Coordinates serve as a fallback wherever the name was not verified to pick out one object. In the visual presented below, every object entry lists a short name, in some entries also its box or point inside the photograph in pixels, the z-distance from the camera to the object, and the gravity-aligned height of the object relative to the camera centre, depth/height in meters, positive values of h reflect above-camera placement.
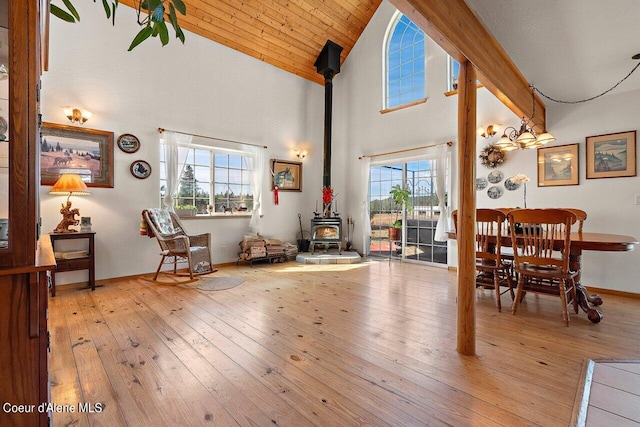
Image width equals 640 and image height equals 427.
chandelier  3.08 +0.77
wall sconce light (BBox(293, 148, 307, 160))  6.27 +1.22
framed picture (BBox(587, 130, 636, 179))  3.49 +0.67
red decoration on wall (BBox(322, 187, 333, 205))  5.98 +0.31
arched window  5.49 +2.82
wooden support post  2.16 +0.06
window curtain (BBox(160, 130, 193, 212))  4.58 +0.77
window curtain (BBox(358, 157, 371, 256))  6.07 +0.17
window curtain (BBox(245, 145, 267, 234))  5.55 +0.60
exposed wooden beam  1.69 +1.15
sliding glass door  5.21 -0.03
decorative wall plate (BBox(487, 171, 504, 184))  4.41 +0.50
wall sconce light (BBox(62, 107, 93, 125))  3.74 +1.22
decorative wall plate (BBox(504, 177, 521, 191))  4.25 +0.37
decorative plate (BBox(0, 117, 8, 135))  0.93 +0.27
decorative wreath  4.36 +0.80
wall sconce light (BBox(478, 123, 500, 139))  4.38 +1.19
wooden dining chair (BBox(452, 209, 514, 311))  2.98 -0.49
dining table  2.44 -0.31
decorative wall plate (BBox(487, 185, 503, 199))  4.42 +0.28
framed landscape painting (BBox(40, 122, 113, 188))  3.65 +0.73
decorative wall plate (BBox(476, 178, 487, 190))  4.56 +0.42
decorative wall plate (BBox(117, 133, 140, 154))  4.16 +0.96
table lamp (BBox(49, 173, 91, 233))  3.40 +0.23
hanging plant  0.75 +0.51
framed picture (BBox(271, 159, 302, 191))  5.97 +0.74
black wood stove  5.91 -0.41
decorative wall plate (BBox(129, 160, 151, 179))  4.29 +0.61
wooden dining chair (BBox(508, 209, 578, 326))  2.57 -0.38
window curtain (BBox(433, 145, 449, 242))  4.94 +0.43
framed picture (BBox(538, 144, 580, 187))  3.84 +0.59
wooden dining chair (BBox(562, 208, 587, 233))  3.31 -0.07
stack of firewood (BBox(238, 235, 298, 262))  5.19 -0.69
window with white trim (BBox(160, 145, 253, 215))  4.96 +0.49
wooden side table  3.50 -0.62
